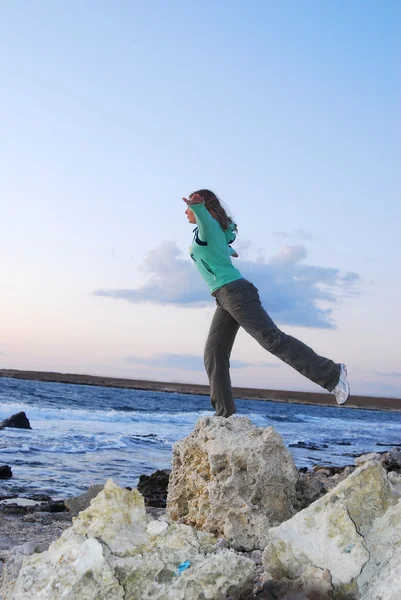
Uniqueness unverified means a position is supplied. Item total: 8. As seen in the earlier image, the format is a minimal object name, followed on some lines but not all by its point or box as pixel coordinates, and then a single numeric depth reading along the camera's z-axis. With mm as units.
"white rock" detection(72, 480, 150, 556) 2432
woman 5016
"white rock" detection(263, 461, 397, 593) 2461
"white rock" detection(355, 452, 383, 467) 5509
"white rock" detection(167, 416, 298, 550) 3800
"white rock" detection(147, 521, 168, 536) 2498
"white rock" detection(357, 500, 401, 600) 2412
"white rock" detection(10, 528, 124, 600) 2137
